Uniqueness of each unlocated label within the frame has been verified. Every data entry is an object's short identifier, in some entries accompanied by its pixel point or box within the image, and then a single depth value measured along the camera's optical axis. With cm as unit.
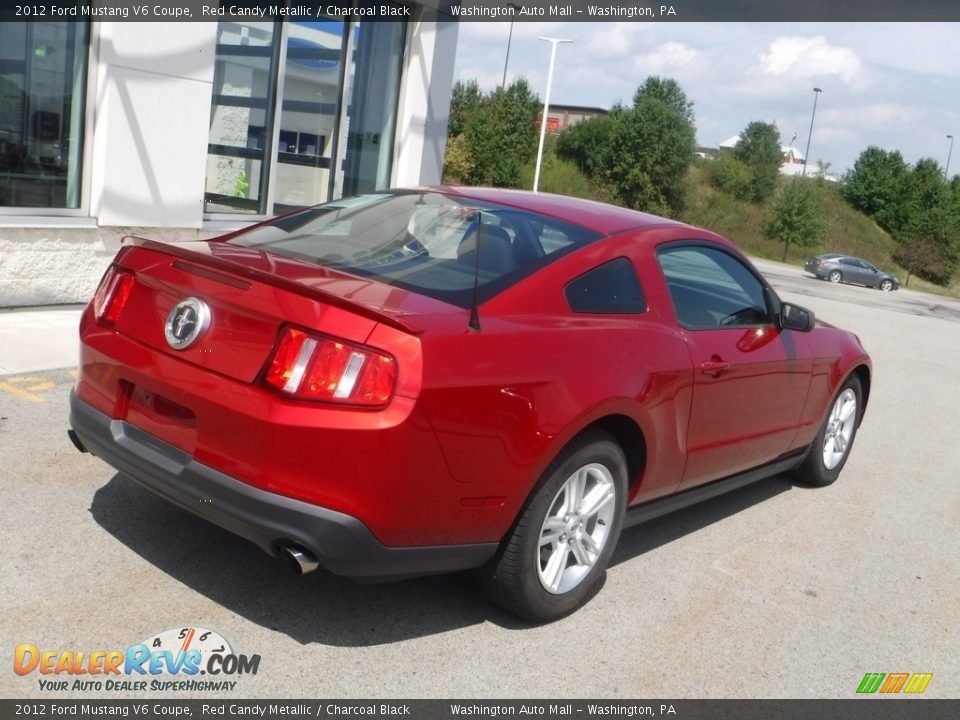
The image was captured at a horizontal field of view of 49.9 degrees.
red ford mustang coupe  315
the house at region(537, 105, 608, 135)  13338
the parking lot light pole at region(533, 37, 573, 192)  3922
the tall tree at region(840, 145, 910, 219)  8288
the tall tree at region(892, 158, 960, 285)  6619
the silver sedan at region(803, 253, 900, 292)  4819
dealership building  837
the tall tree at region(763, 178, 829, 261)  6391
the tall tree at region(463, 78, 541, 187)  5475
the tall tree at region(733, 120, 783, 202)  7731
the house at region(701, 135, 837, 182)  12023
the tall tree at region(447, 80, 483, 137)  5938
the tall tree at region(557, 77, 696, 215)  6975
